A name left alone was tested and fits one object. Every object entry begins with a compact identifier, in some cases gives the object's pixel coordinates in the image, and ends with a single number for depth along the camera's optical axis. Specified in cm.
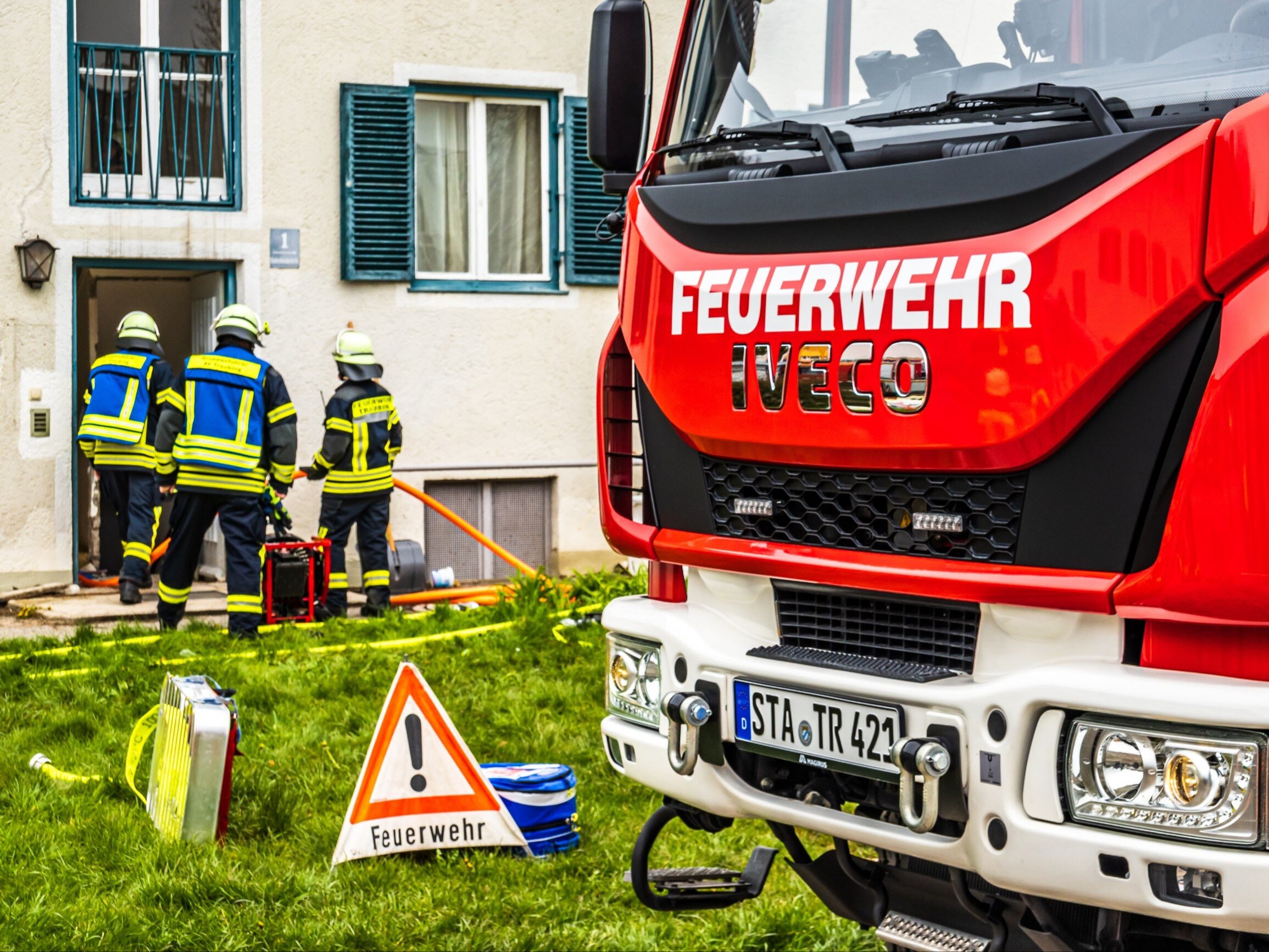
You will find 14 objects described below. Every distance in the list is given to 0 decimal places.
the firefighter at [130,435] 1130
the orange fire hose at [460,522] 1163
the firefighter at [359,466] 1055
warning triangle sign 531
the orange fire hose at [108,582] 1189
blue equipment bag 551
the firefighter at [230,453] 941
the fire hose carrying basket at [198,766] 536
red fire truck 275
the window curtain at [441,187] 1277
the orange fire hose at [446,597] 1137
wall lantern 1141
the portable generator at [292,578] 1016
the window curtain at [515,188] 1304
